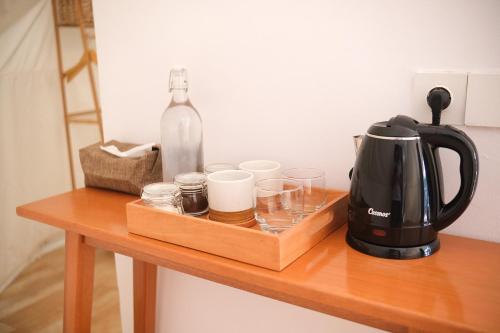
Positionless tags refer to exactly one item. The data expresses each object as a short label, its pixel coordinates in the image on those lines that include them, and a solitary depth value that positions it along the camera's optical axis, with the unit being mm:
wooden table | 638
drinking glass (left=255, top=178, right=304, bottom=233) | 838
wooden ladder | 2514
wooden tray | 758
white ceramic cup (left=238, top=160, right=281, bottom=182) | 945
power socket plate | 848
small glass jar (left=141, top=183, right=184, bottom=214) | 930
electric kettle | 742
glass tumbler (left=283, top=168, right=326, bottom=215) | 893
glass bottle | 1088
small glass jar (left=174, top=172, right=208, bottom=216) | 953
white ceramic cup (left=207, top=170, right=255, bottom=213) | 866
